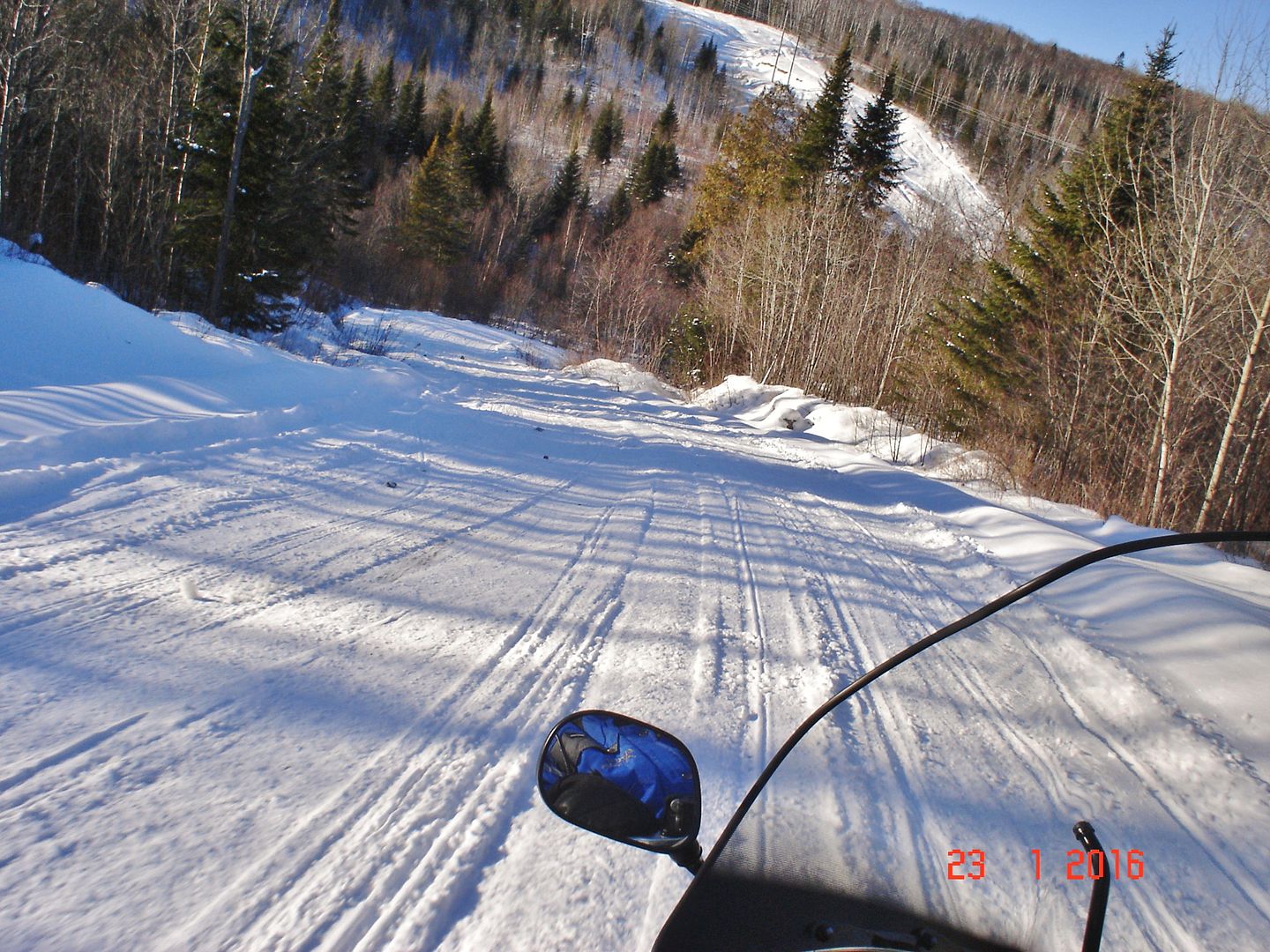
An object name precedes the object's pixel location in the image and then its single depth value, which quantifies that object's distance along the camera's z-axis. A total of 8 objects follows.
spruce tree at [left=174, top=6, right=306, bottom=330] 16.28
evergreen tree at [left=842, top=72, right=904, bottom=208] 29.19
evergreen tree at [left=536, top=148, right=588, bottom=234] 58.44
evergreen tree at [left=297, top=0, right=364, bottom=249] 21.17
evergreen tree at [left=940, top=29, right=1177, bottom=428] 12.51
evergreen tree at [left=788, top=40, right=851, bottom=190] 28.47
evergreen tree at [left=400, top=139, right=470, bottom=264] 45.22
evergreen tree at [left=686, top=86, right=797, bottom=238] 31.59
